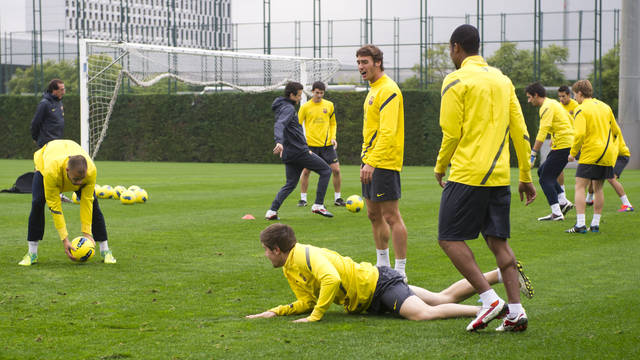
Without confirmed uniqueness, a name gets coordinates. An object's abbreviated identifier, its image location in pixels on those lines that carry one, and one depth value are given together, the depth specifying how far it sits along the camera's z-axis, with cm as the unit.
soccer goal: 2117
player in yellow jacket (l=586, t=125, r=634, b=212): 1291
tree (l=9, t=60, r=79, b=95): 4816
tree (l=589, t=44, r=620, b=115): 3956
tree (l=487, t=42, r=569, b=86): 3609
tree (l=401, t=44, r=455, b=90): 3706
